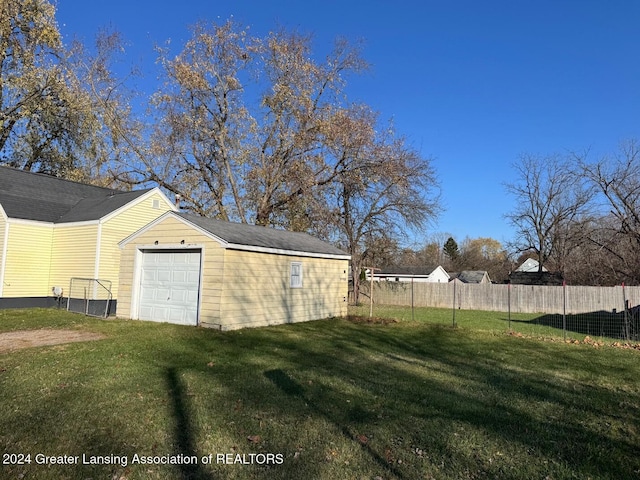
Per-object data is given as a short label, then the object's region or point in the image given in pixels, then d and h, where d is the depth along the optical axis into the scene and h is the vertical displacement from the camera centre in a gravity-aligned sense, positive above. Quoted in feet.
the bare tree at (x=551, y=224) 110.93 +16.84
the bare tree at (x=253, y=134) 73.82 +24.83
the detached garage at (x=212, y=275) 38.29 +0.13
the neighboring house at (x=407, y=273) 160.86 +3.28
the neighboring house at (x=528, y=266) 205.42 +9.61
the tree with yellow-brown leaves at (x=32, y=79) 67.05 +30.34
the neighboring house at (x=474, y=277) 171.36 +2.84
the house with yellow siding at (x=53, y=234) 50.37 +4.54
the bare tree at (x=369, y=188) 76.07 +17.60
